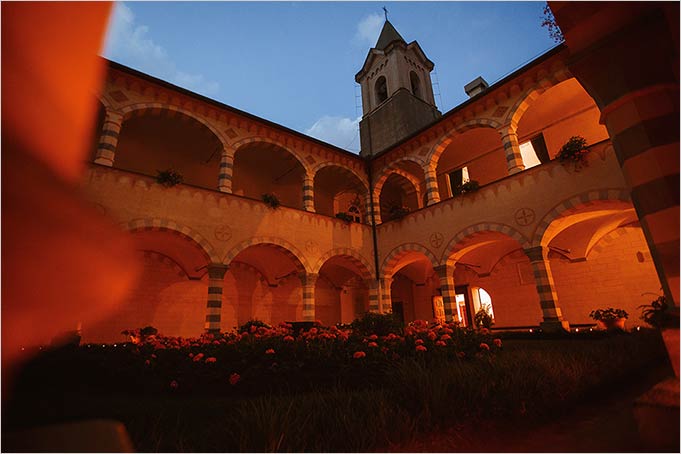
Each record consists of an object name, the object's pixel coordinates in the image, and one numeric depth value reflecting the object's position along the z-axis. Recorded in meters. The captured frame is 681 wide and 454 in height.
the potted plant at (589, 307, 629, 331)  8.83
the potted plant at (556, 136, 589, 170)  8.31
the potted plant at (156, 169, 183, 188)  9.03
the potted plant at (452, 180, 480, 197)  10.56
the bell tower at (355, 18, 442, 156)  18.09
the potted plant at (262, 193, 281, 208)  10.92
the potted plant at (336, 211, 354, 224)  12.70
